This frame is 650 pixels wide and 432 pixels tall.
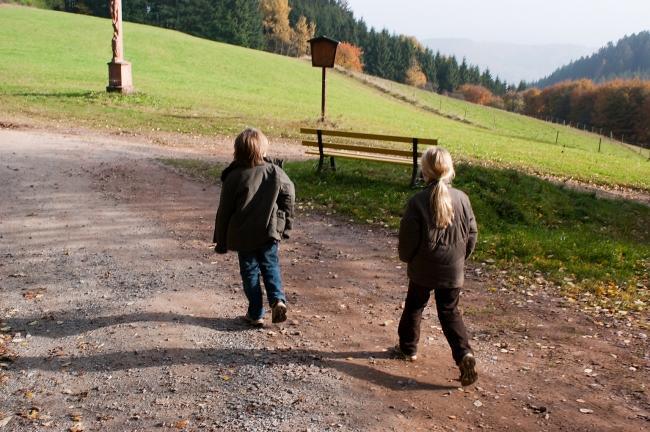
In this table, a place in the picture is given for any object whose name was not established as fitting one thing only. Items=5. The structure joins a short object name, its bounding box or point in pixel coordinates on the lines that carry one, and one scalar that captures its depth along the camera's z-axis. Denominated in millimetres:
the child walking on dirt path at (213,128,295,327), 5176
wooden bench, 11727
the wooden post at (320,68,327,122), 23039
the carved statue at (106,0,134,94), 24666
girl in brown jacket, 4430
